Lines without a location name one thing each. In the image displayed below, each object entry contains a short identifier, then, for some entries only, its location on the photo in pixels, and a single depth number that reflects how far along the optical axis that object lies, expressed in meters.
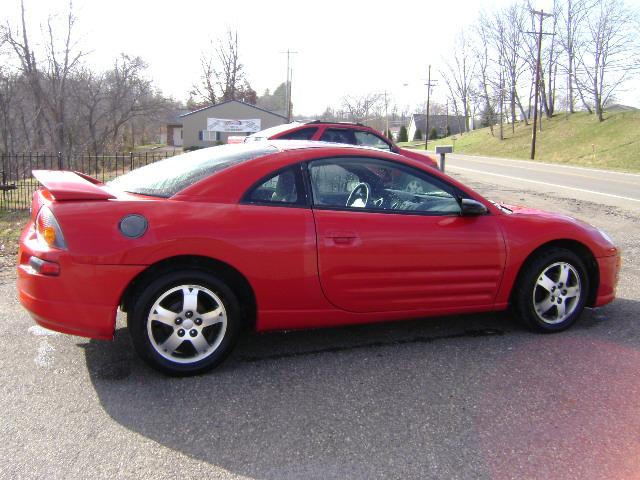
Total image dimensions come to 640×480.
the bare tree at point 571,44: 50.56
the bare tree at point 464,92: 80.81
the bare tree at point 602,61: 47.25
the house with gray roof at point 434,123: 101.96
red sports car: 3.13
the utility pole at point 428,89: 67.82
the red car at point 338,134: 9.70
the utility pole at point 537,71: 37.25
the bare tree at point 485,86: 67.06
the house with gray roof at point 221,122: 50.09
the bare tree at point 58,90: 39.91
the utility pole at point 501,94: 62.18
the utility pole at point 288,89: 48.48
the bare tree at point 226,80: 75.94
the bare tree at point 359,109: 87.44
